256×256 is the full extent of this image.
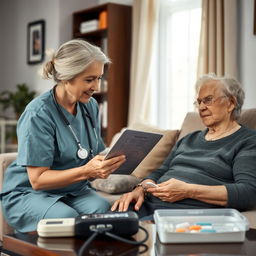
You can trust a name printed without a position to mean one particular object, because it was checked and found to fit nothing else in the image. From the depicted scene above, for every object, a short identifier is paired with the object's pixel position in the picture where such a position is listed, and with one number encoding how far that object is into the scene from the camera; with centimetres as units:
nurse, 193
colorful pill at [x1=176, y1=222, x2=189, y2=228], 143
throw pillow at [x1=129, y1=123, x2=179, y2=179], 279
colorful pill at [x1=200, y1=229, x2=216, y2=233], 137
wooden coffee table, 129
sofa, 246
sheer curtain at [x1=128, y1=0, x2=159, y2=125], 434
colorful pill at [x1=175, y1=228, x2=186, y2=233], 137
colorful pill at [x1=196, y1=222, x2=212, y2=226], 145
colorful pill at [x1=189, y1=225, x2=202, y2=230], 139
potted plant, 528
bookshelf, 459
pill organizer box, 136
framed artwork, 528
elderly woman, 194
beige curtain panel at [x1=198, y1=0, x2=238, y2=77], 355
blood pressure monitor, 138
